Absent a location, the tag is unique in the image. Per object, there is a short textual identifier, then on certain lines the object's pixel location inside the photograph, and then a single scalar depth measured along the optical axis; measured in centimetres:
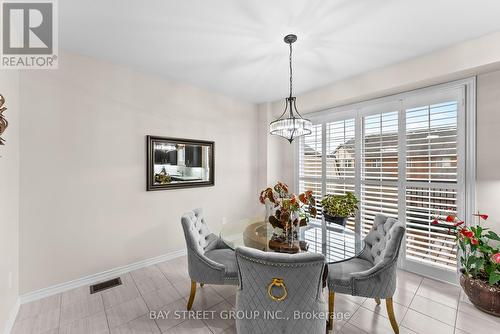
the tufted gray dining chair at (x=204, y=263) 198
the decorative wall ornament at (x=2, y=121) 152
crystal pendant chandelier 229
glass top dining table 194
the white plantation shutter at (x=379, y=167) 304
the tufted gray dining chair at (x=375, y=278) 177
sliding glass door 258
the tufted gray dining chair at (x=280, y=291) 127
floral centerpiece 207
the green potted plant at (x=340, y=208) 312
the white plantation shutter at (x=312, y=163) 390
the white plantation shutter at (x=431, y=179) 259
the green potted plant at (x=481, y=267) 201
